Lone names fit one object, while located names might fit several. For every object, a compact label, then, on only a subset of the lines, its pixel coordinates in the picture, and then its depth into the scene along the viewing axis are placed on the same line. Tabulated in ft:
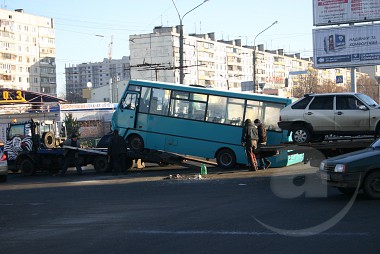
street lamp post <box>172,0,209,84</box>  110.11
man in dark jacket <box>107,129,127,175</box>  66.28
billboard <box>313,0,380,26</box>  131.54
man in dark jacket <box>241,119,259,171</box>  61.98
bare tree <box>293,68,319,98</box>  304.71
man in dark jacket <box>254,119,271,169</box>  65.31
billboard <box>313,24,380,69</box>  132.46
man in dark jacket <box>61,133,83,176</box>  71.21
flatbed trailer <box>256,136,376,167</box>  53.26
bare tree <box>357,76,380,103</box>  304.71
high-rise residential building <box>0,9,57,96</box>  339.98
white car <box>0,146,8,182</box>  65.10
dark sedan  36.94
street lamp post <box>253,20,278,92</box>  161.76
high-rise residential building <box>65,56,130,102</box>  538.06
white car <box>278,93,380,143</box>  53.57
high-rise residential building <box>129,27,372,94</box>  324.39
